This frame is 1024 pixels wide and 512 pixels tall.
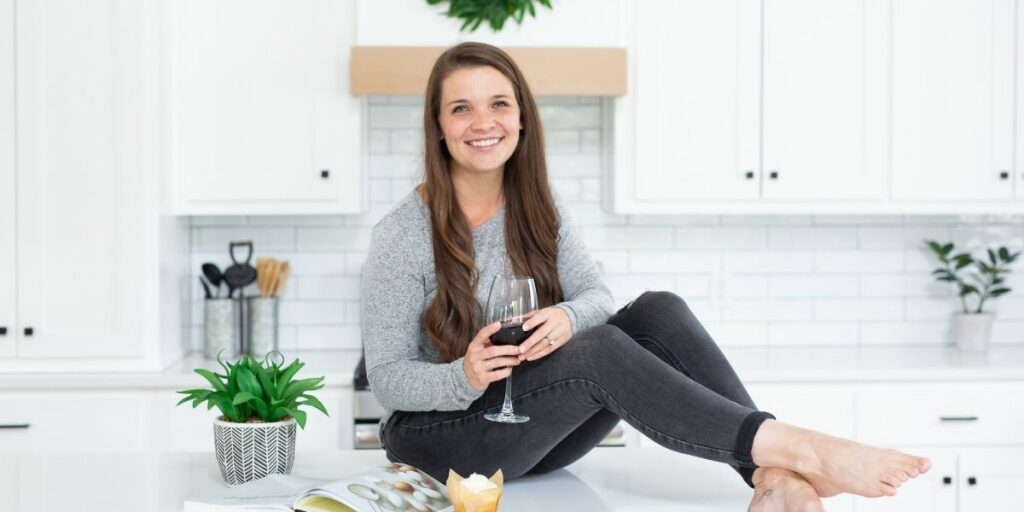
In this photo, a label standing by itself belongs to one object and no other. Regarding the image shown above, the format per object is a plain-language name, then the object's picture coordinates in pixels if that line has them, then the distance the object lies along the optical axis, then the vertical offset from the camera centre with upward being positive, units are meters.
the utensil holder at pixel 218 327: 3.77 -0.32
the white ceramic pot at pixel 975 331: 3.97 -0.35
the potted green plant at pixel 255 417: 2.10 -0.36
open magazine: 1.83 -0.45
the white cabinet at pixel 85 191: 3.39 +0.13
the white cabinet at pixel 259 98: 3.59 +0.44
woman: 1.97 -0.23
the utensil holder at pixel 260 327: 3.82 -0.33
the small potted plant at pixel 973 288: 3.97 -0.19
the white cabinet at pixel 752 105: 3.69 +0.44
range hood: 3.52 +0.52
